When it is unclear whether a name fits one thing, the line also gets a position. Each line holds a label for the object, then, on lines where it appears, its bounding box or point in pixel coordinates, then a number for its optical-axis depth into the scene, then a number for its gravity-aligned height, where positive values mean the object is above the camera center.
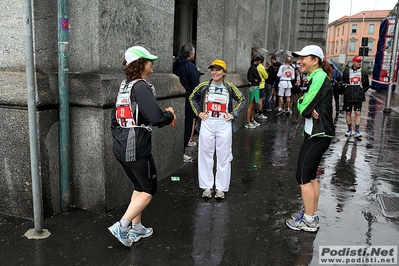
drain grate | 4.61 -1.74
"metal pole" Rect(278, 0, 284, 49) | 20.41 +2.78
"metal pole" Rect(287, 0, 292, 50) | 23.36 +2.09
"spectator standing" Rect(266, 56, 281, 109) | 13.77 -0.25
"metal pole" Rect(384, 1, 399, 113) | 14.48 +0.08
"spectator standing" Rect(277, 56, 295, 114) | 13.36 -0.51
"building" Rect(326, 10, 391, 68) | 99.25 +9.82
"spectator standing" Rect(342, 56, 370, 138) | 9.02 -0.43
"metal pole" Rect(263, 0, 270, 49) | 16.50 +2.17
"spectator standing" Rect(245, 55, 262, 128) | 10.73 -0.61
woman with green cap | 3.28 -0.59
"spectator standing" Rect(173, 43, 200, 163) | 6.80 -0.20
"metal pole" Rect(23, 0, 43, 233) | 3.31 -0.54
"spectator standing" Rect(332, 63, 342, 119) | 14.10 -0.40
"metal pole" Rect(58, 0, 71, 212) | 3.92 -0.45
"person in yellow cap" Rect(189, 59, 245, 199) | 4.89 -0.79
